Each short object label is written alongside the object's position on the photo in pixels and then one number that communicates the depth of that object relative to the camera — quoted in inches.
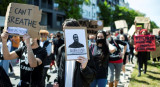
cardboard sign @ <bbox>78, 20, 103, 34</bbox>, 230.9
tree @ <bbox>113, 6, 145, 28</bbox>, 2374.5
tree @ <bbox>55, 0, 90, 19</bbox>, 1206.3
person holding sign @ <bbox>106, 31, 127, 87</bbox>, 204.7
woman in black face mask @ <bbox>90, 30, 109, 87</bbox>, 155.1
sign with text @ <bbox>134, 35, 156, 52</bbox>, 281.6
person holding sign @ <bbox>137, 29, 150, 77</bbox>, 292.8
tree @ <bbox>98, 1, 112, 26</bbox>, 1910.8
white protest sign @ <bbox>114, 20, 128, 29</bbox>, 412.2
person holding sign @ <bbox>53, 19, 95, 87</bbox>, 89.6
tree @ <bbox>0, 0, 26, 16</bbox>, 668.4
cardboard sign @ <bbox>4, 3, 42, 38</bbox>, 107.9
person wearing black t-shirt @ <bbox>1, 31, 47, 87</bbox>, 106.6
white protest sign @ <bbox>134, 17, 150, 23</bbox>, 327.6
